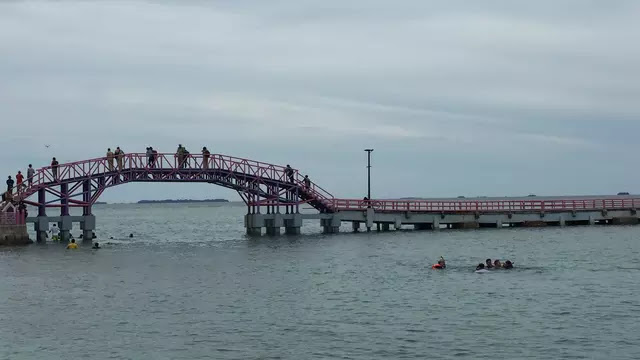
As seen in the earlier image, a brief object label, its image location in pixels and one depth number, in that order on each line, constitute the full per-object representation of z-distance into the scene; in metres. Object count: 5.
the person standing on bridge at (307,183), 79.38
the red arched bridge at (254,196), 70.69
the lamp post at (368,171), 86.75
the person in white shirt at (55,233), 74.59
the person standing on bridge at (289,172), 77.94
